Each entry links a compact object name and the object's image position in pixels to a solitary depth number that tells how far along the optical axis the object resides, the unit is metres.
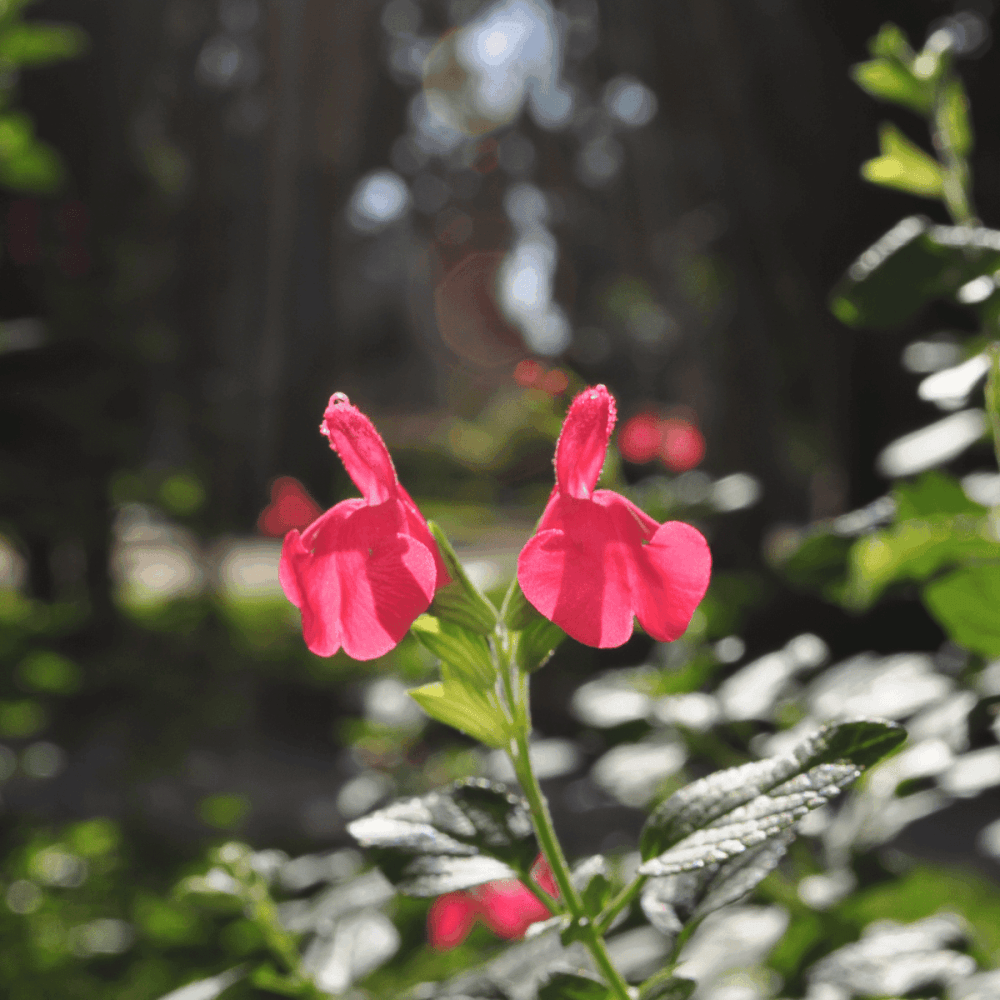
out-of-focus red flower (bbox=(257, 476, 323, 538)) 0.59
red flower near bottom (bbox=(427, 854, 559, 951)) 0.39
